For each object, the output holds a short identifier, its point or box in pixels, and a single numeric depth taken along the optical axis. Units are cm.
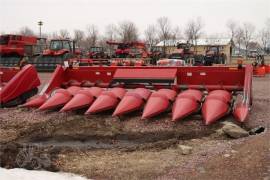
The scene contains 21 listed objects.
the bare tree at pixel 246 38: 7330
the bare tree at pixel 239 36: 7322
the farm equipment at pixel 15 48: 2644
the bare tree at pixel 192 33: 6823
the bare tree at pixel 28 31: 8156
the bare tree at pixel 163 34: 7116
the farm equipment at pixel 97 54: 3315
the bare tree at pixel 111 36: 7700
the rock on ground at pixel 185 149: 558
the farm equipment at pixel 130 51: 3338
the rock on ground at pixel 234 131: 647
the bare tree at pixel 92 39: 7259
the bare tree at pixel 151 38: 7430
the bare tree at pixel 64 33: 7834
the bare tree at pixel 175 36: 6979
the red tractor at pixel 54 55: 2575
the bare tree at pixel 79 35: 7788
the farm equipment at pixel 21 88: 914
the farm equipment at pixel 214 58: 2895
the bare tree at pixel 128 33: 6756
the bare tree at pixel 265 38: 6794
